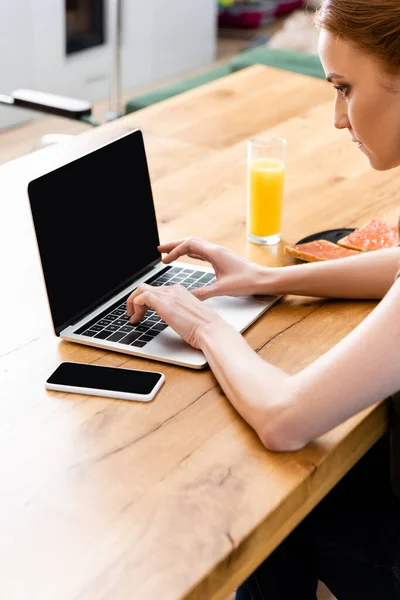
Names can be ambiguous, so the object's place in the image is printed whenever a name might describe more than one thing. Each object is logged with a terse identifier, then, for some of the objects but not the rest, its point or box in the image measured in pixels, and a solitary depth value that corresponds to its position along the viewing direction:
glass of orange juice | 1.68
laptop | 1.27
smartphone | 1.17
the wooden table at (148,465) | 0.88
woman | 1.04
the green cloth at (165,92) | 3.31
